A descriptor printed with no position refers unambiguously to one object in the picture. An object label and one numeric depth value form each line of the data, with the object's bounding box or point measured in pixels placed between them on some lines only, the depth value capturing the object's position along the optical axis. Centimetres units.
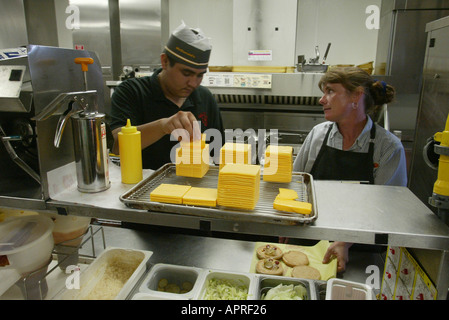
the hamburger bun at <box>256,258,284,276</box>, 145
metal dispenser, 113
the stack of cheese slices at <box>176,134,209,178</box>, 132
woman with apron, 217
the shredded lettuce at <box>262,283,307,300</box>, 124
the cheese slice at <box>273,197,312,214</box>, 102
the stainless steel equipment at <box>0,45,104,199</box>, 110
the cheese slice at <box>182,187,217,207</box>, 107
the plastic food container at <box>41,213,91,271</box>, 138
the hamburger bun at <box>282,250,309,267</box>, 156
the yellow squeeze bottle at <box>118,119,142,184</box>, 126
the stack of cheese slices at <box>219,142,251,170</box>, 132
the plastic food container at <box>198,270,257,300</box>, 130
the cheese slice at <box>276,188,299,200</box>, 109
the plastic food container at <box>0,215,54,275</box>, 117
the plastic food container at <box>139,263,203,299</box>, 130
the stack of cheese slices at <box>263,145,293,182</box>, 127
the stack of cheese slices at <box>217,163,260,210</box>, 103
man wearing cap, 192
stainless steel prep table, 98
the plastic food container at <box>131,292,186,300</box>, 117
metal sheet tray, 100
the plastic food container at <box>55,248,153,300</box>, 124
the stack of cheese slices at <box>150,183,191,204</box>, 108
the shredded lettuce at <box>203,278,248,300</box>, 125
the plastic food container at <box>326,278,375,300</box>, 115
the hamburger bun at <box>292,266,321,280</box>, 145
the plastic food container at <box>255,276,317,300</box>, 128
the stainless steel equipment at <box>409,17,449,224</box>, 164
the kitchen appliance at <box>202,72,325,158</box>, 330
